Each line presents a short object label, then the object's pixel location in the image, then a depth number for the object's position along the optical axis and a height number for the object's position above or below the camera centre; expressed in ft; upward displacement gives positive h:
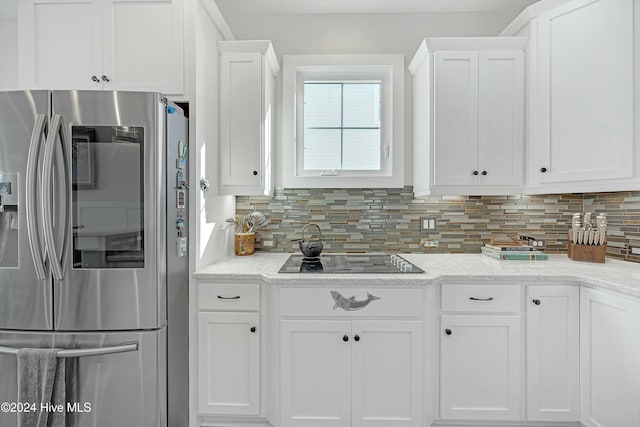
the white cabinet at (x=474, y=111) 6.99 +2.05
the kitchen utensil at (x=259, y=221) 7.93 -0.30
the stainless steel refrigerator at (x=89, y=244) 4.99 -0.54
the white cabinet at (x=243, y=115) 7.11 +1.99
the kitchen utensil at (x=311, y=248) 7.07 -0.83
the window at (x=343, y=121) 8.21 +2.20
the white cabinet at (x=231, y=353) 6.00 -2.59
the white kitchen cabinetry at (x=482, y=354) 5.83 -2.52
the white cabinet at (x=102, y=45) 5.99 +2.94
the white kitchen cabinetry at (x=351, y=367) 5.75 -2.73
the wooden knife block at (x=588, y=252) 6.89 -0.90
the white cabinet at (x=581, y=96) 5.86 +2.12
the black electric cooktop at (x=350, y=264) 6.15 -1.13
